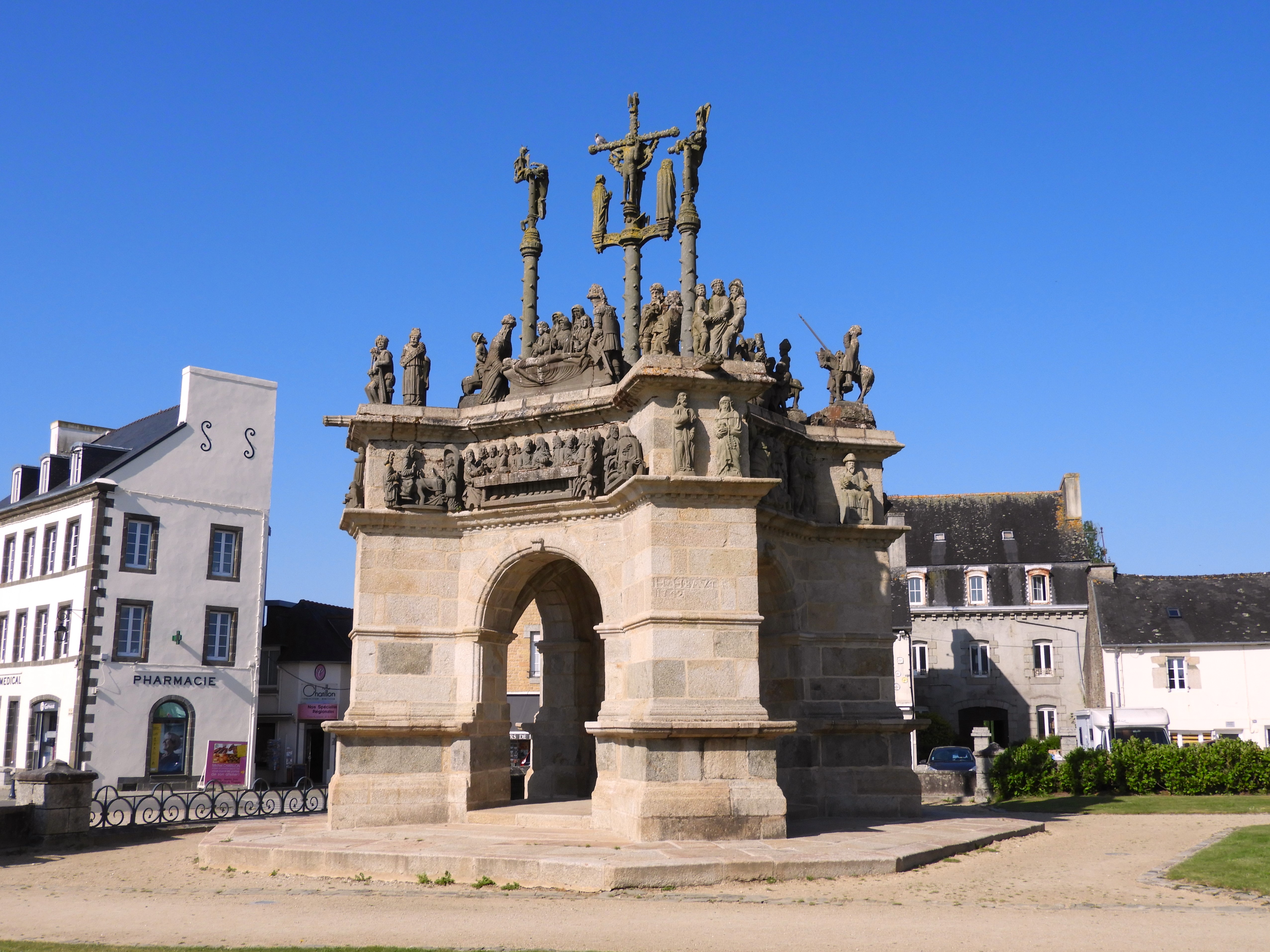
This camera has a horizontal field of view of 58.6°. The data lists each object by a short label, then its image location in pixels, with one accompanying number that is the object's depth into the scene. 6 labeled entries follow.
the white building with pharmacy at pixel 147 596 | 32.88
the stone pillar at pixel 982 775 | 23.83
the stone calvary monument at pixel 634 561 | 14.30
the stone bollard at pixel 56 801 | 17.34
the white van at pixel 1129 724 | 34.97
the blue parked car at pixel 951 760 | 29.77
